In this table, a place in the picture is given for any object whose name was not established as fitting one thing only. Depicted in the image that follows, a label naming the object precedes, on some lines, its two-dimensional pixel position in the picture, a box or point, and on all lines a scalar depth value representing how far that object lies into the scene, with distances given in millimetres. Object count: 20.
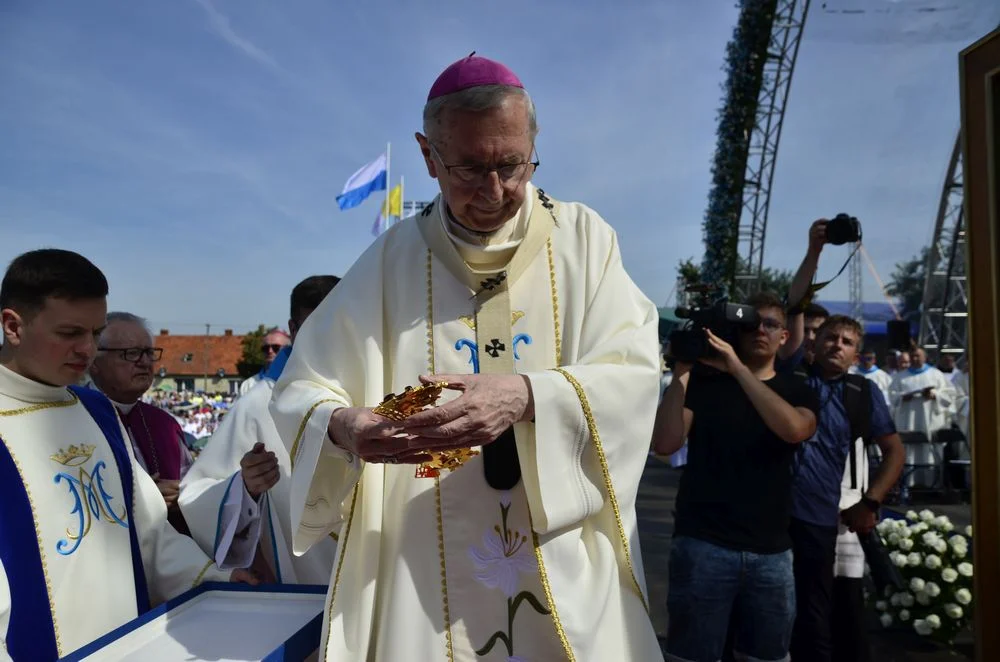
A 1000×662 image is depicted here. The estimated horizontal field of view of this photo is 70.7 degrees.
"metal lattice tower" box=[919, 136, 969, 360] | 13008
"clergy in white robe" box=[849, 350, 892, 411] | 11578
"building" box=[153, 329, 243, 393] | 59597
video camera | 3135
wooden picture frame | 2207
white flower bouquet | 4336
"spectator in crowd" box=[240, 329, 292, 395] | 4754
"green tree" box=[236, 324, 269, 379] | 48222
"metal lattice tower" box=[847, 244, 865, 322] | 19355
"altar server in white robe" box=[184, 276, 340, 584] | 2133
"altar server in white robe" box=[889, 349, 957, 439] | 10242
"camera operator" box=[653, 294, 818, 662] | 2951
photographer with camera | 3512
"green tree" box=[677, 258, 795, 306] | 21236
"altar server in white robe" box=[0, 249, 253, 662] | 1801
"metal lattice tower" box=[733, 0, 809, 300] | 14086
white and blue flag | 17609
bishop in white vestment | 1595
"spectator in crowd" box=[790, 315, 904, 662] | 3432
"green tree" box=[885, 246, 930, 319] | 16227
